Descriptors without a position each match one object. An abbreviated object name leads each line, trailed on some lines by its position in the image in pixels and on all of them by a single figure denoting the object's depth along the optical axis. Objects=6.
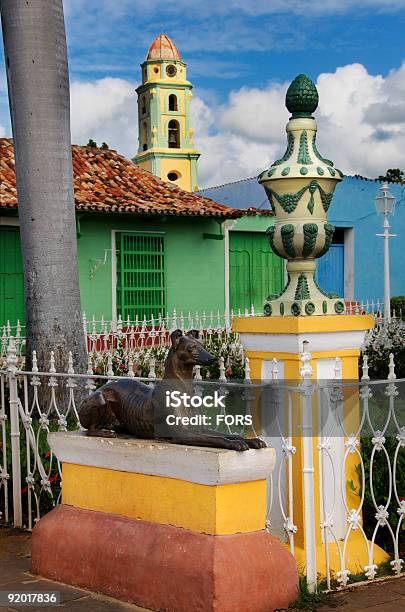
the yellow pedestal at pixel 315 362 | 4.62
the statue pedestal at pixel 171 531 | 3.79
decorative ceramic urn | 4.82
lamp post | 12.91
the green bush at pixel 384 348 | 10.64
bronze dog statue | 4.05
